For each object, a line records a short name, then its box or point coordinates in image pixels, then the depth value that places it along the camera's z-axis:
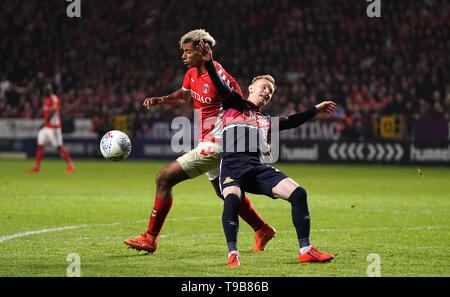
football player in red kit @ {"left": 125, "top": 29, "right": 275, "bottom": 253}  14.95
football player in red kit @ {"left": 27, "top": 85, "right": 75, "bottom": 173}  38.47
